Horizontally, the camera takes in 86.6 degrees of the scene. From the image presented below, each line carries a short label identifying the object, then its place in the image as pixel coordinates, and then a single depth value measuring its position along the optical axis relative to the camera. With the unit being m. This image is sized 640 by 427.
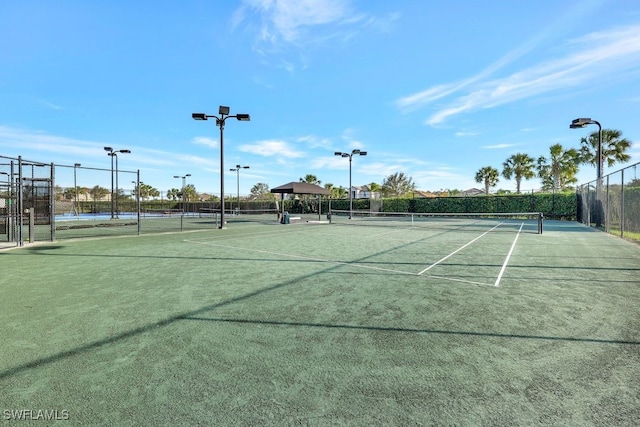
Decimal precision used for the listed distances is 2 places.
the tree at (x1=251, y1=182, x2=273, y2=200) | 89.28
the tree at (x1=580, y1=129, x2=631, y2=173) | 30.78
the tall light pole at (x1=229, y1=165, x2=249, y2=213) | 43.38
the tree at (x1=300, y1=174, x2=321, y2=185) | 75.84
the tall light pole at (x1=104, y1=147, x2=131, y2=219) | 26.53
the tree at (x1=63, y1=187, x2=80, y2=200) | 28.73
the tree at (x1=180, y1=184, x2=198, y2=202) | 78.56
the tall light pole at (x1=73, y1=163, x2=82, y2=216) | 27.72
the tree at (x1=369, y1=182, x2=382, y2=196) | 90.24
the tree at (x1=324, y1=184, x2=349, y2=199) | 83.44
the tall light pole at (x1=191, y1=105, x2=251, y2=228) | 16.95
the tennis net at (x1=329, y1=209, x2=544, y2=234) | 18.62
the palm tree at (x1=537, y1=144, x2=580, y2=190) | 38.75
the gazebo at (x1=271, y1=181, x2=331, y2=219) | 24.83
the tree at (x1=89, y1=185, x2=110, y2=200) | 34.32
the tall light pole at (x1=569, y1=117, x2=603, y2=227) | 16.50
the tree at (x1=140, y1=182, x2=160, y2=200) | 26.43
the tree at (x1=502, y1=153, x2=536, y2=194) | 45.81
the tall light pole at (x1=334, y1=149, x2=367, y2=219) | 28.11
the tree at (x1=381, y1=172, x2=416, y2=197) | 73.88
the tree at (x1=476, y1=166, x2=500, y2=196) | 56.56
